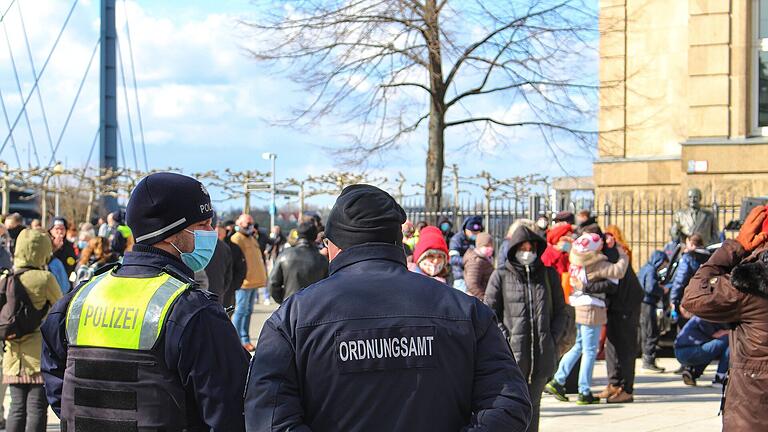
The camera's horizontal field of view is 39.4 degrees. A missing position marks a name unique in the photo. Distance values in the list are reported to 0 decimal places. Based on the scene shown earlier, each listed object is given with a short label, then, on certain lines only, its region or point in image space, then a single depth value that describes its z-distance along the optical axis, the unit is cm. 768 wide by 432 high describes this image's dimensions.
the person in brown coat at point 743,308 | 575
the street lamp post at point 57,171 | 3521
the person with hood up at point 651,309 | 1402
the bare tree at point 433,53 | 2061
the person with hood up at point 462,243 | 1466
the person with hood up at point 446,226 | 1973
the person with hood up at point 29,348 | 756
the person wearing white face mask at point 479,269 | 1062
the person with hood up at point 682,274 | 1198
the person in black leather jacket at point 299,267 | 1166
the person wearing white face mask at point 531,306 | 838
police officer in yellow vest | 365
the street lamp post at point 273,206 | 3347
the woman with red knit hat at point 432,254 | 844
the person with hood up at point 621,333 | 1137
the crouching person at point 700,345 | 1101
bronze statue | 1677
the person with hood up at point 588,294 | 1098
